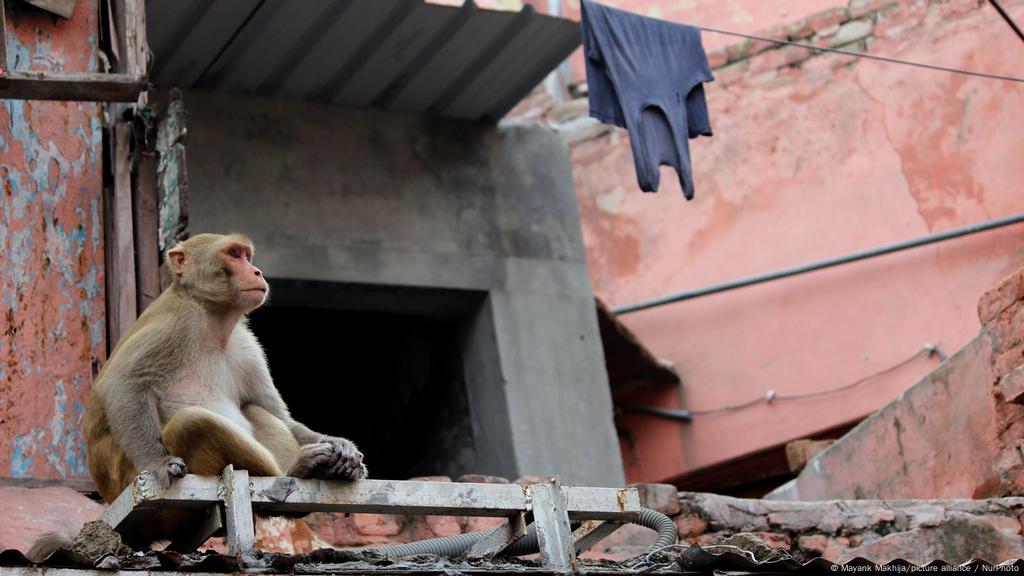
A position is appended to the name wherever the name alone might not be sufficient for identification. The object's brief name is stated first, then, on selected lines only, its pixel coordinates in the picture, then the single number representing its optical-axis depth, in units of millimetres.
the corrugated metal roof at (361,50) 10062
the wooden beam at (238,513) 5547
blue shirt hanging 10320
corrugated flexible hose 6652
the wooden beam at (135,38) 8539
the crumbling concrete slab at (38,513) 7037
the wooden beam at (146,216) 8477
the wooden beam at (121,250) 8320
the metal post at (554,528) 5863
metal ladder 5660
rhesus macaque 6254
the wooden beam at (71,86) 7531
